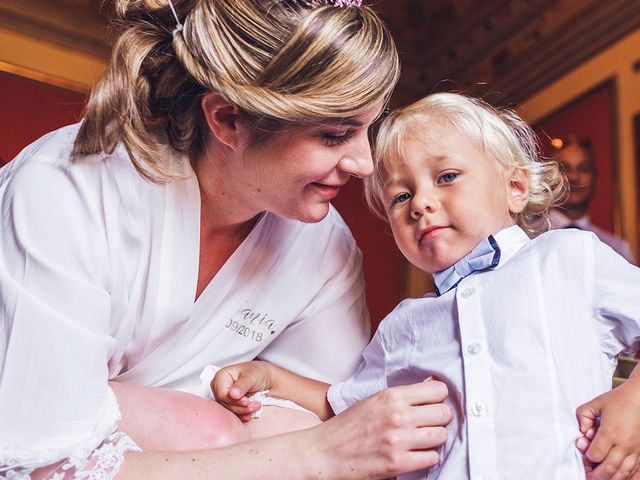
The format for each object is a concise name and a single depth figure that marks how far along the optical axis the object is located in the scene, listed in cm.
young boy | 109
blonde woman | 107
